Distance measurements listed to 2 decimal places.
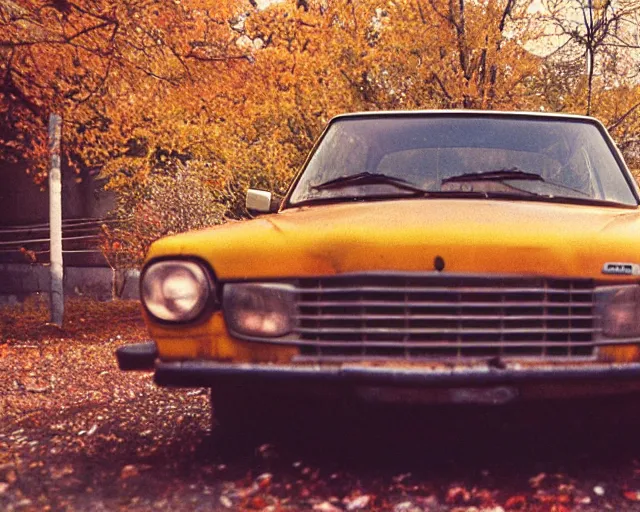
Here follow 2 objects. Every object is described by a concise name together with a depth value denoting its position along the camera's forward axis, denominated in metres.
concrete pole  10.62
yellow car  3.09
